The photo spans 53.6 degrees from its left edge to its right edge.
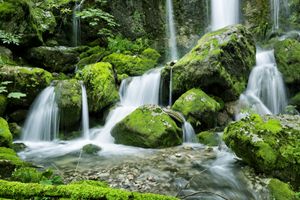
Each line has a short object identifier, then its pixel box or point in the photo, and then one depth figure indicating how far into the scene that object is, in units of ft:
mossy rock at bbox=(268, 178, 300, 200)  14.43
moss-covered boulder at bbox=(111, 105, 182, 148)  24.31
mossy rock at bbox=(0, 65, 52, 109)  28.53
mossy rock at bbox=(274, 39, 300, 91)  34.83
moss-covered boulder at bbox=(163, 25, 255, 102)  31.65
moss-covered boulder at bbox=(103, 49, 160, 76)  41.32
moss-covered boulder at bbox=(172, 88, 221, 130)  28.12
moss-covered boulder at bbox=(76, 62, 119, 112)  31.83
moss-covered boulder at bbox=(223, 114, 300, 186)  16.20
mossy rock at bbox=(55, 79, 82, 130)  29.86
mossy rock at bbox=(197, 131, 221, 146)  25.56
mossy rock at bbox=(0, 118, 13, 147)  21.52
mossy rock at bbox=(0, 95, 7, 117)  27.55
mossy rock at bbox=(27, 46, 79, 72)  37.42
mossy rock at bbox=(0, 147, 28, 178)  14.51
